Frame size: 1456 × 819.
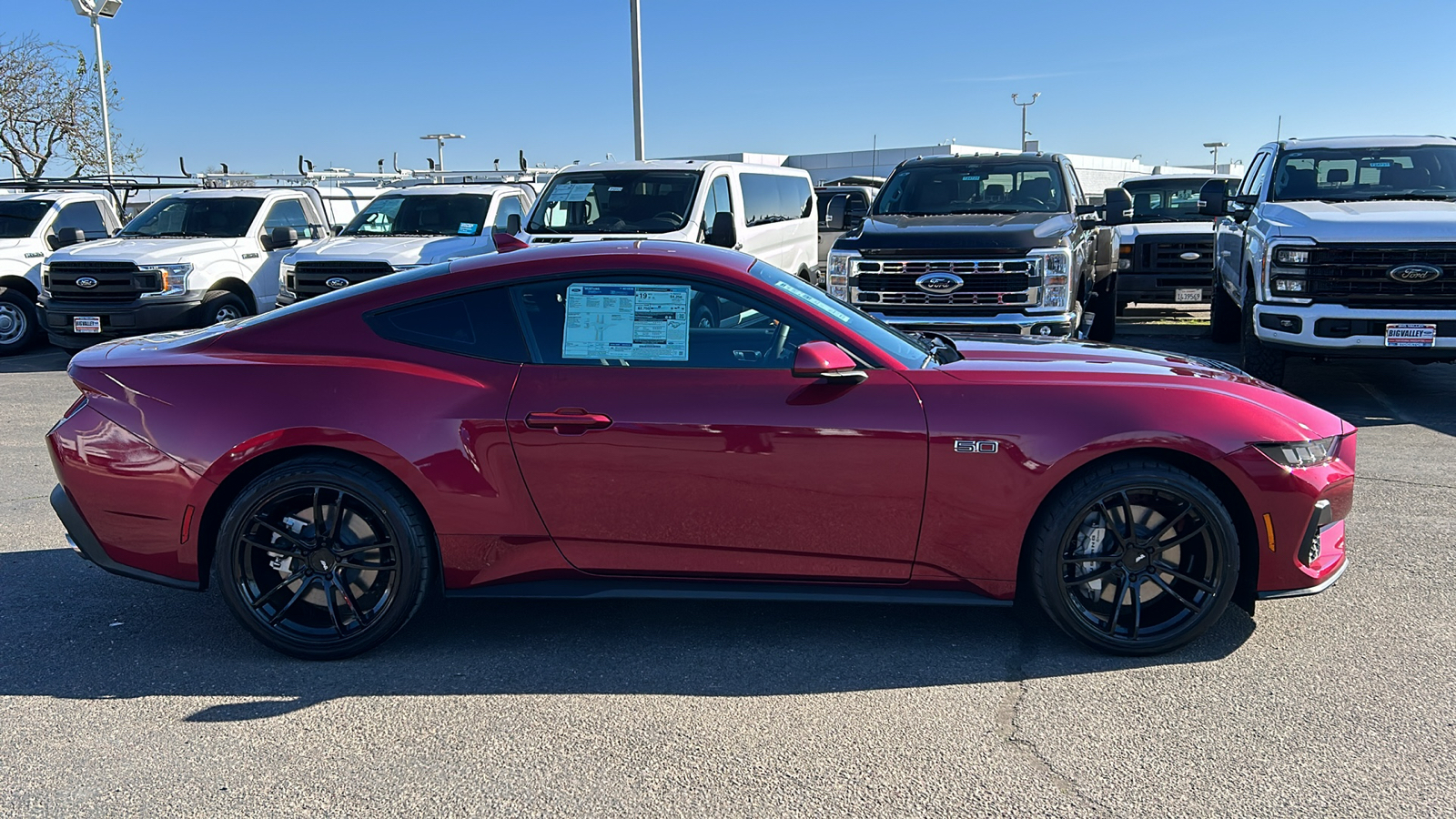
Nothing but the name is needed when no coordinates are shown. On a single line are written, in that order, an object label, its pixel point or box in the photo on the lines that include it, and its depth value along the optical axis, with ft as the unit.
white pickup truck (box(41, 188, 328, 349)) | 40.47
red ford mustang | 13.16
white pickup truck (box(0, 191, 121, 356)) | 45.32
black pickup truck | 30.99
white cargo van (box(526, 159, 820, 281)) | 37.22
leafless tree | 94.63
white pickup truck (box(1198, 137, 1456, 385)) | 28.37
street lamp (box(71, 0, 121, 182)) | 82.89
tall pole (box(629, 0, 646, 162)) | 65.98
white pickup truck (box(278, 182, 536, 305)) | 38.93
